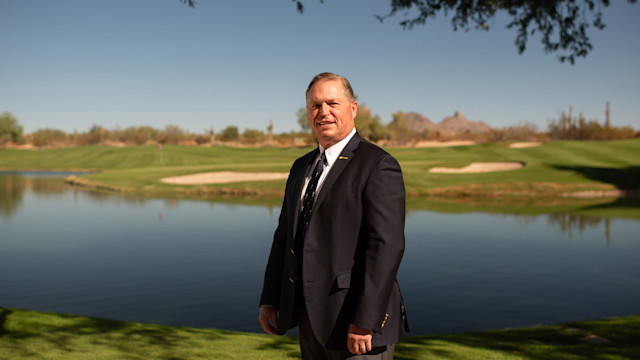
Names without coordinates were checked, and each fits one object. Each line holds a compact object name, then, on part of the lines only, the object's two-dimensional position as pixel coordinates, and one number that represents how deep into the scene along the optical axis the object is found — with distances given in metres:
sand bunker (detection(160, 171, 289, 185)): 30.66
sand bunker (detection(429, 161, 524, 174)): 31.66
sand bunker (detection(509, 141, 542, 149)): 44.47
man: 2.51
